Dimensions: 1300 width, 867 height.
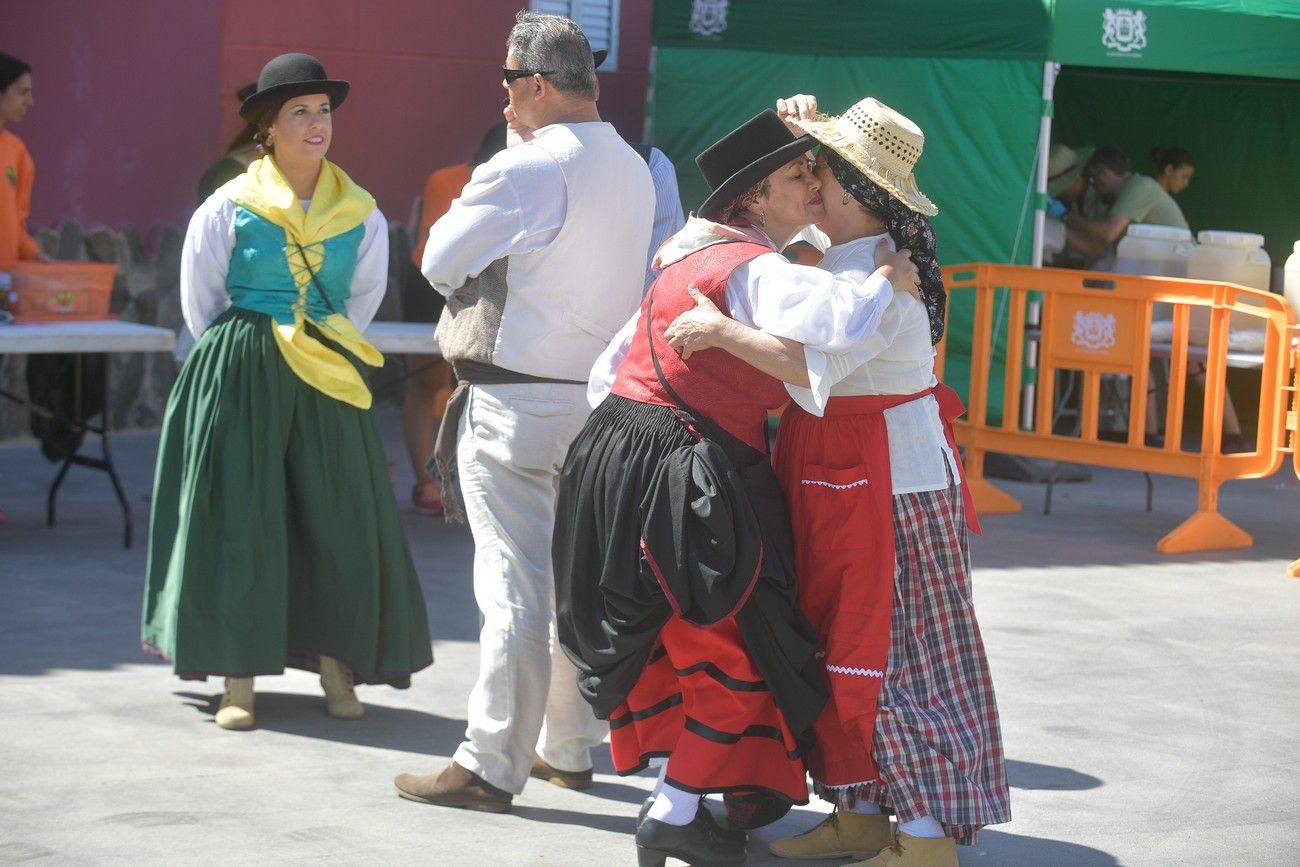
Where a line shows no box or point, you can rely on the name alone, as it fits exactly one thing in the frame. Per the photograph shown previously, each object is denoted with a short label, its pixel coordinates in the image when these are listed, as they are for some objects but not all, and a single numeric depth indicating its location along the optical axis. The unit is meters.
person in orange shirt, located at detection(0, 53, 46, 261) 16.64
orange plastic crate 15.43
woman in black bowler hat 10.19
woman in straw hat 7.91
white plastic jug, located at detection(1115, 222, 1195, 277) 19.83
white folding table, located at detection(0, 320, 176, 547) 14.48
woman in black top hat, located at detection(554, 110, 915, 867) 7.72
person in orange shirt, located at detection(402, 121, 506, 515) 17.05
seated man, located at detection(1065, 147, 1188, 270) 22.19
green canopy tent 19.00
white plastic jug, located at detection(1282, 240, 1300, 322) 16.44
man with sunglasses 8.72
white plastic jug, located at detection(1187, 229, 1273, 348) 18.62
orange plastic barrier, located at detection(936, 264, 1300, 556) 16.52
